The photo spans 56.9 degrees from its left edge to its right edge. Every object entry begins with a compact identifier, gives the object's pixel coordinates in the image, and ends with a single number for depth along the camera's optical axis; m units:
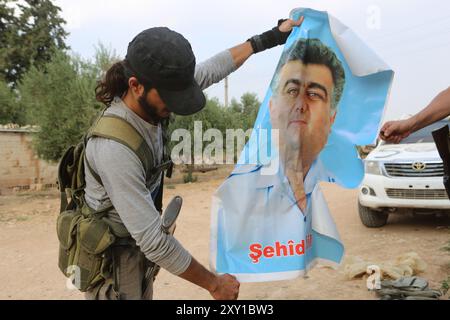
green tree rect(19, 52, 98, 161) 11.71
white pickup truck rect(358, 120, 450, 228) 5.91
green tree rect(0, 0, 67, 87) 23.83
